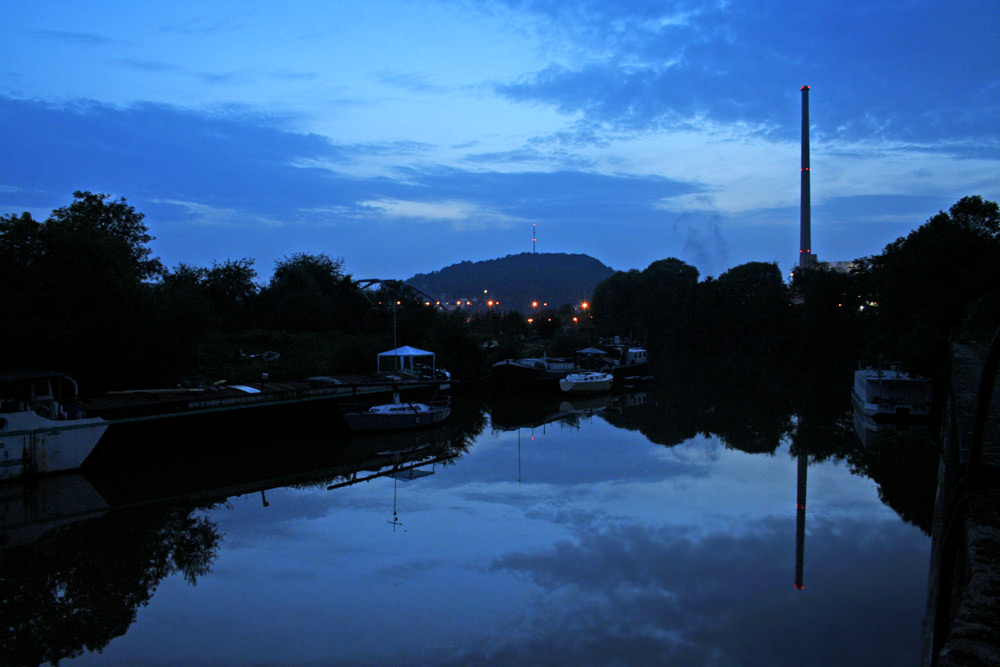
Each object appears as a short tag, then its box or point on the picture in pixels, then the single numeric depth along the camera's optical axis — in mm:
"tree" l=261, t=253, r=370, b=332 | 46438
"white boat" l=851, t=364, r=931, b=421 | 24719
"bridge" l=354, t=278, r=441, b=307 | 56266
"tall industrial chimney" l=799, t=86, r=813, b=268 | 82188
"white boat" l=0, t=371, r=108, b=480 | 16562
